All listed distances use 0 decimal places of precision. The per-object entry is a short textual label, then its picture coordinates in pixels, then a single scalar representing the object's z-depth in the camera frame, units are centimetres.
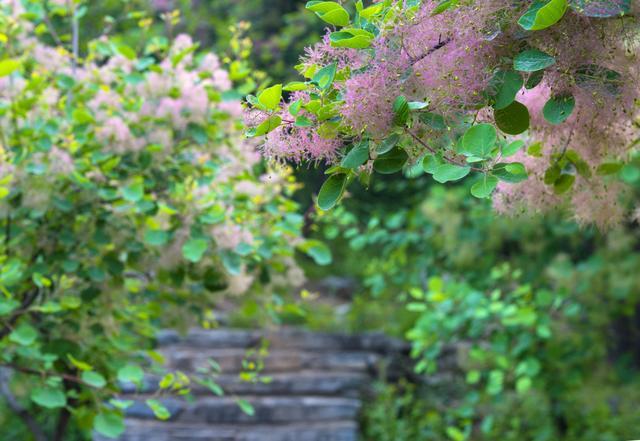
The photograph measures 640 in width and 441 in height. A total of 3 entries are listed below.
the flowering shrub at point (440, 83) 97
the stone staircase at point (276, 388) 423
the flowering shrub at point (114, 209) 207
